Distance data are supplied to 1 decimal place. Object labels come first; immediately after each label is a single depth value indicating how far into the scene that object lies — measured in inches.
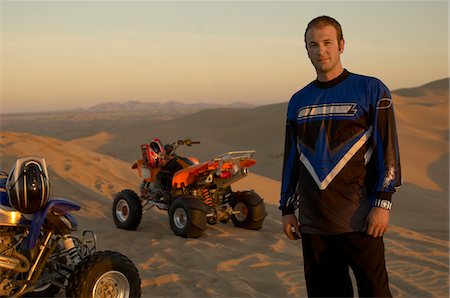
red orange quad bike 329.7
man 123.5
